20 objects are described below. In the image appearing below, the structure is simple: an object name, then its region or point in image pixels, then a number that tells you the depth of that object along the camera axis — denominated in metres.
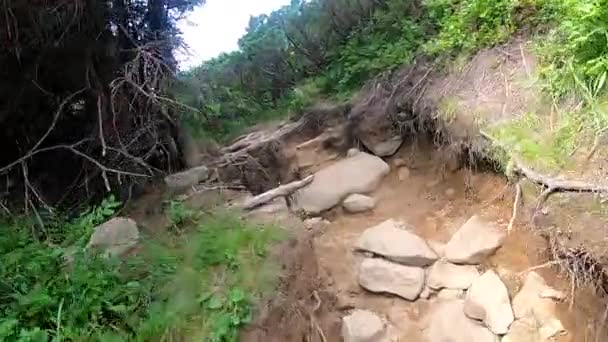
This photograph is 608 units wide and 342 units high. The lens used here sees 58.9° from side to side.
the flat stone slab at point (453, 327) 3.51
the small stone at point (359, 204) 4.76
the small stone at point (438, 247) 4.06
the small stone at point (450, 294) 3.79
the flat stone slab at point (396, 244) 4.03
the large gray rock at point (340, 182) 4.83
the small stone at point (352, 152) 5.32
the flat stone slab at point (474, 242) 3.84
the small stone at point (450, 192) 4.46
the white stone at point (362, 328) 3.62
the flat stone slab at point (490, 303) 3.48
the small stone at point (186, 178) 4.91
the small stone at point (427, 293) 3.89
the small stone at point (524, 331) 3.34
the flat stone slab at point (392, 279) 3.91
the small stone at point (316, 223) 4.56
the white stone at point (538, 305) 3.32
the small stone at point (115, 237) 3.53
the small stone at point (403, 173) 4.93
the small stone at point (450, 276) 3.82
